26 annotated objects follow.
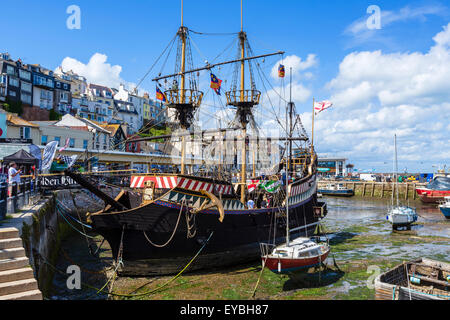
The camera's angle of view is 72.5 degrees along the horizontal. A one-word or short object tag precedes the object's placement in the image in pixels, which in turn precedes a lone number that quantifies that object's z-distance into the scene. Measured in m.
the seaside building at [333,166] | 115.88
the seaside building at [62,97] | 77.31
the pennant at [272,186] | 19.67
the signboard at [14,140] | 34.66
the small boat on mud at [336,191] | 68.90
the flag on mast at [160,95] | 24.08
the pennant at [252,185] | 23.16
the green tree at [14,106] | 62.23
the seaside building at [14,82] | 63.66
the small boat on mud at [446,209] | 37.31
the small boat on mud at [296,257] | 13.85
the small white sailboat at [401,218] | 30.72
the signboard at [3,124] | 36.75
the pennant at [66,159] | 29.58
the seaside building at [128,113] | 95.00
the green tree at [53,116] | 71.29
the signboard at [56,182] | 23.31
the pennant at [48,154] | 21.77
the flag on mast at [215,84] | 22.27
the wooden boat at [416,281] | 9.78
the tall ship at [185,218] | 14.86
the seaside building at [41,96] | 67.91
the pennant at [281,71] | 25.64
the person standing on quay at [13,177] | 15.19
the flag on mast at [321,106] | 30.55
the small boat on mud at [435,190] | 50.43
